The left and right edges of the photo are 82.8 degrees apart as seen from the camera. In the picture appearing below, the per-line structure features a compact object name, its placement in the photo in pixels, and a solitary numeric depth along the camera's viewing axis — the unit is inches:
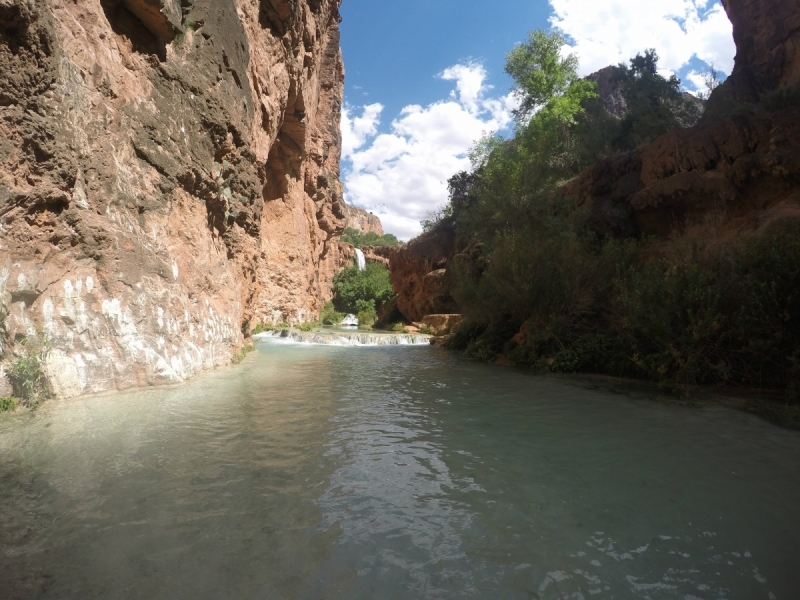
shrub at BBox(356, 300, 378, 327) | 1545.3
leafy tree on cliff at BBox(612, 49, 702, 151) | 882.1
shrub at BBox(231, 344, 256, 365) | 443.1
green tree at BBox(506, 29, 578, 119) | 1237.7
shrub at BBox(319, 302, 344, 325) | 1540.2
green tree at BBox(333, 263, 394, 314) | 1788.9
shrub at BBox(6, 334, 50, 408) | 212.5
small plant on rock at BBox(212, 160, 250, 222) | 434.1
